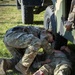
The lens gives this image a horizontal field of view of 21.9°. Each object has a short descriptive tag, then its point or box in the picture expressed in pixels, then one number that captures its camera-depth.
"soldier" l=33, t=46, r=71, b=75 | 2.53
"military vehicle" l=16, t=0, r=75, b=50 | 2.75
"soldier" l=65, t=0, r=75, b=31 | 2.51
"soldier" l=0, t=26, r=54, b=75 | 2.63
